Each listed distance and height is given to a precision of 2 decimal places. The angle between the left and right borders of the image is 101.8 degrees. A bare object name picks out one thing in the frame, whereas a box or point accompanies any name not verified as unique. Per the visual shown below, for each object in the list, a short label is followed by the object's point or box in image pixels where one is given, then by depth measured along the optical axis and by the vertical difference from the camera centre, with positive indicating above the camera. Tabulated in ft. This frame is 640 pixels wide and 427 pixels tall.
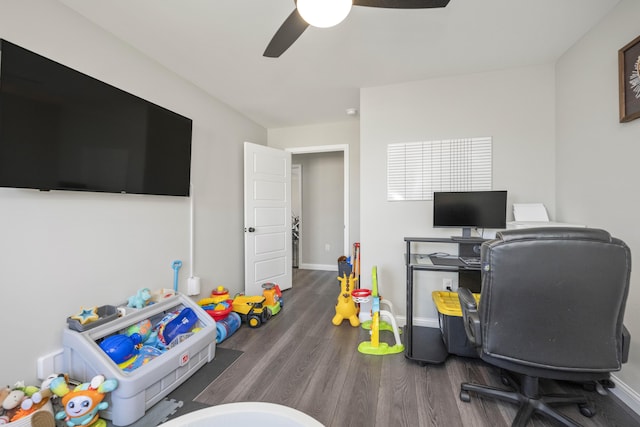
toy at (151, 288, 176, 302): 7.16 -2.25
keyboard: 6.44 -1.22
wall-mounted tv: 4.44 +1.71
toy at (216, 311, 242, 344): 7.48 -3.39
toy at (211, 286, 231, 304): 8.66 -2.82
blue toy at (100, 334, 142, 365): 5.15 -2.70
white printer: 7.11 -0.01
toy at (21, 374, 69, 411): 4.21 -3.05
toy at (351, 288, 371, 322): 7.91 -2.76
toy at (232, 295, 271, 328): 8.50 -3.22
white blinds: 7.98 +1.48
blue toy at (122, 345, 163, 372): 5.22 -3.02
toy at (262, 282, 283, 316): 9.53 -3.16
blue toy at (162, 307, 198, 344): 6.32 -2.79
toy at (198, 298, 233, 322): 7.90 -2.97
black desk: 6.45 -2.17
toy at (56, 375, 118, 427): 4.31 -3.17
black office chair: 3.54 -1.26
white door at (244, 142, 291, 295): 10.73 -0.15
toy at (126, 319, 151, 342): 5.89 -2.65
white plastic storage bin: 4.61 -3.01
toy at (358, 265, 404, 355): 6.89 -3.55
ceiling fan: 3.70 +3.34
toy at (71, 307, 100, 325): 5.30 -2.13
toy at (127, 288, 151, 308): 6.43 -2.14
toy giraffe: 8.63 -3.15
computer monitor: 7.19 +0.13
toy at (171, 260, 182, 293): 7.93 -1.73
